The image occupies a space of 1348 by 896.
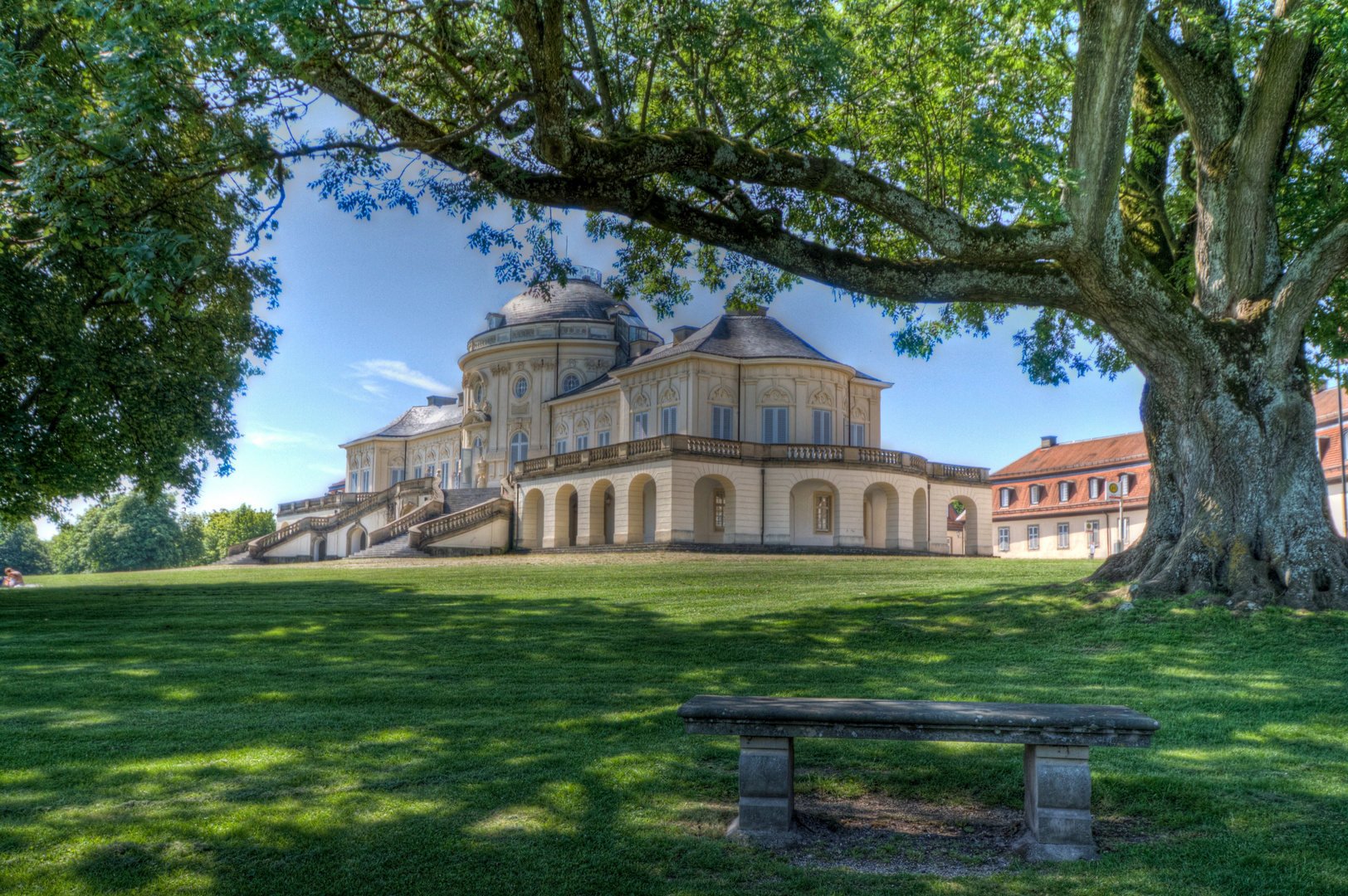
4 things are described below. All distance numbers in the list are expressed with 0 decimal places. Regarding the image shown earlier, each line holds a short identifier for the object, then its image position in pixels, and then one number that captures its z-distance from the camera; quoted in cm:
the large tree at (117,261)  831
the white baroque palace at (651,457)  4022
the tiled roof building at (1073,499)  5631
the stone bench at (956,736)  455
